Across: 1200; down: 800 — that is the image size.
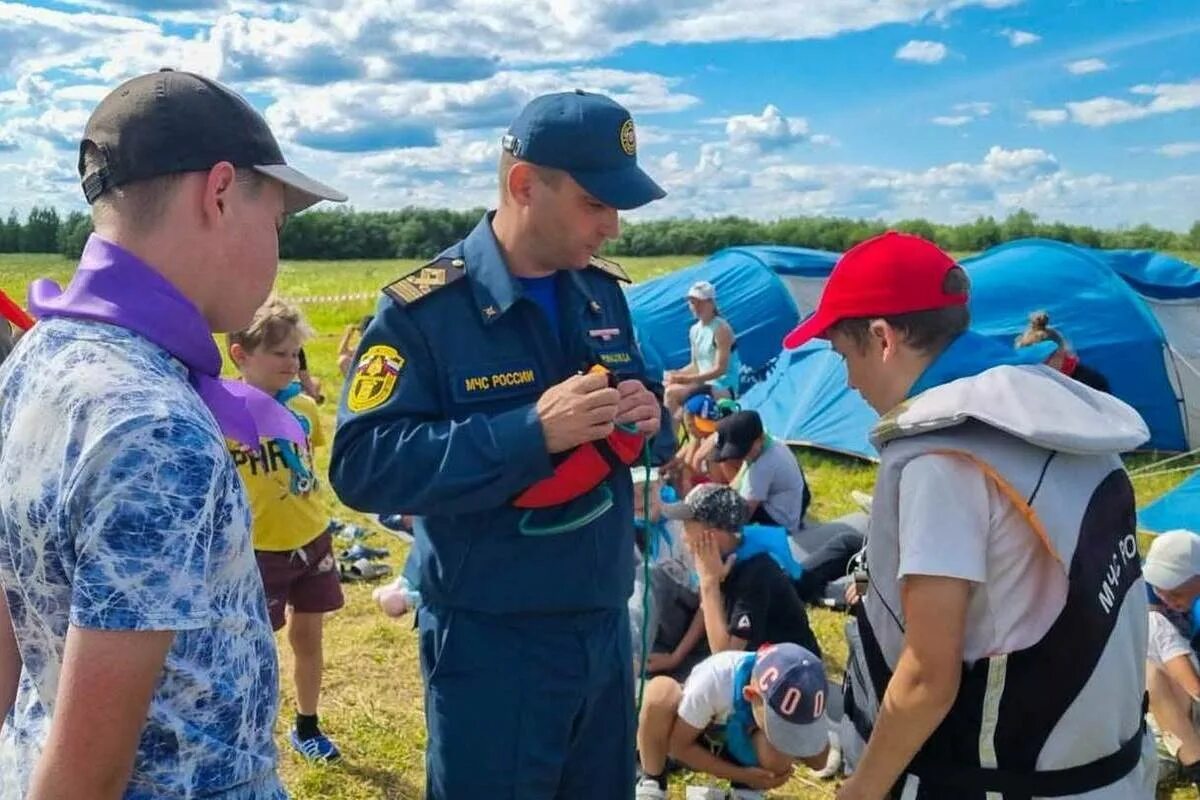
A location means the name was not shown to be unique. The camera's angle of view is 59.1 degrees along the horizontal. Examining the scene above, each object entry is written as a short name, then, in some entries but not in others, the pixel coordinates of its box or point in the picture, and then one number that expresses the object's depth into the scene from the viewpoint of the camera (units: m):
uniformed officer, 2.35
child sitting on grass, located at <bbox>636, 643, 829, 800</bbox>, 3.64
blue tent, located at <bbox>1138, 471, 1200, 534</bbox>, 6.70
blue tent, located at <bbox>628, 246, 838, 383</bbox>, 11.40
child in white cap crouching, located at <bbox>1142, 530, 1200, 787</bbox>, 4.02
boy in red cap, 1.84
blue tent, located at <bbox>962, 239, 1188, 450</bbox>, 9.50
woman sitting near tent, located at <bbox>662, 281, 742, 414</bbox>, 9.41
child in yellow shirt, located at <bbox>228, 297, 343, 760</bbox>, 4.08
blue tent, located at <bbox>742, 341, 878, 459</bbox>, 9.52
